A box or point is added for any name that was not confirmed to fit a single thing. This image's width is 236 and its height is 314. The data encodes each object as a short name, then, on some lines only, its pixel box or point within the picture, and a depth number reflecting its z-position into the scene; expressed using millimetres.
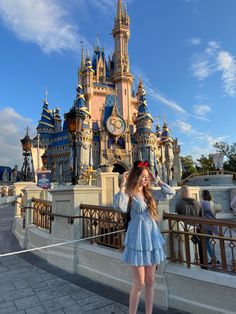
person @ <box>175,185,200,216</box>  4961
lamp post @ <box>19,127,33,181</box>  12020
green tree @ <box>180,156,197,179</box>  76712
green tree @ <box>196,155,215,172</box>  62488
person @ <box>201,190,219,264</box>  5647
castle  47938
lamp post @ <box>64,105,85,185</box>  6812
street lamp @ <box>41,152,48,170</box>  18612
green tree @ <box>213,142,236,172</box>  52219
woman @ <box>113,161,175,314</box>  2641
